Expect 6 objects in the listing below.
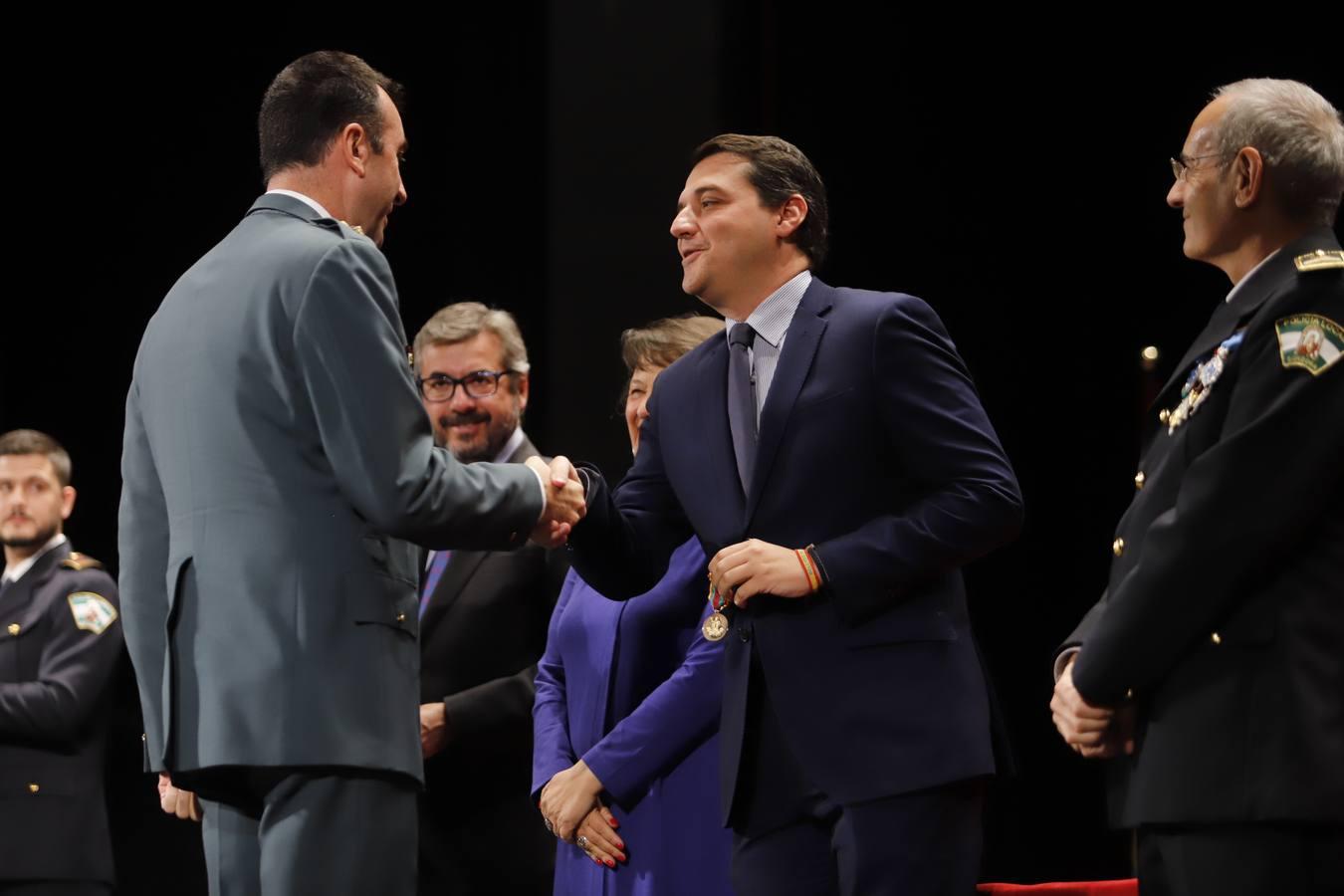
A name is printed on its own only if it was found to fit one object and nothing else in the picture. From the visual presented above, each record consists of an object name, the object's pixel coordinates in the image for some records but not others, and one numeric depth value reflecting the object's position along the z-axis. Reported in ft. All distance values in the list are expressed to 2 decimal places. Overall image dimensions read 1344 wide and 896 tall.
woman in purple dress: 19.43
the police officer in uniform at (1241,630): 13.03
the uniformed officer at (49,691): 28.60
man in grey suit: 14.44
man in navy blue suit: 15.31
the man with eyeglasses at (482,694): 23.27
